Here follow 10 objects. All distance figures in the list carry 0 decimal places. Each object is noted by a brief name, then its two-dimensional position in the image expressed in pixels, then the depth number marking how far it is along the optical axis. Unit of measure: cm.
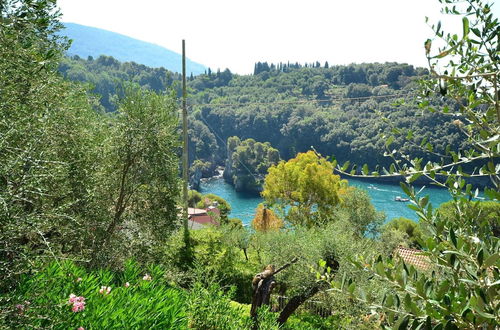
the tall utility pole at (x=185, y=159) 1359
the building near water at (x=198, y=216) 3729
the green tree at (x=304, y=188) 2531
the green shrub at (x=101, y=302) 522
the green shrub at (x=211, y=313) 752
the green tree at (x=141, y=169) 1017
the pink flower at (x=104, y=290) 634
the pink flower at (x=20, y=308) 389
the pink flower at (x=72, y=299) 543
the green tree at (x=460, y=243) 162
